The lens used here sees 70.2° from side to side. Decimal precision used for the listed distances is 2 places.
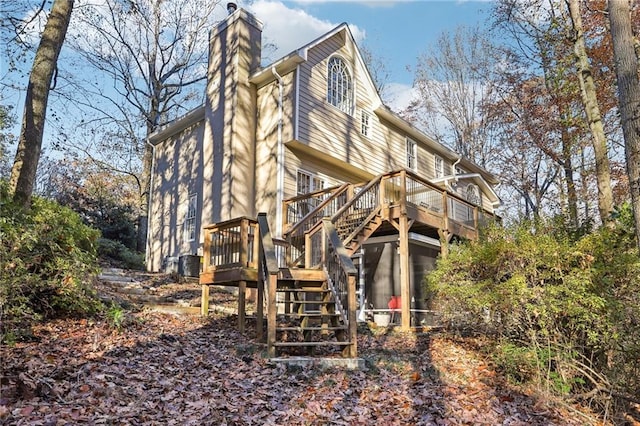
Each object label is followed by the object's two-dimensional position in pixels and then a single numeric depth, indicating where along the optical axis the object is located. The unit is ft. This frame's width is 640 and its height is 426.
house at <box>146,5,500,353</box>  35.04
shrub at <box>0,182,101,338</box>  17.07
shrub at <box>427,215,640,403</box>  17.53
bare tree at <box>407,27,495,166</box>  80.53
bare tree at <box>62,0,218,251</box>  69.92
